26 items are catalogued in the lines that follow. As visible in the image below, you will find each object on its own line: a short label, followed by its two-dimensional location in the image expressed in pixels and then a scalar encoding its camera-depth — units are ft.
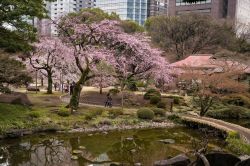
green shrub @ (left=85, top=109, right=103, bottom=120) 87.81
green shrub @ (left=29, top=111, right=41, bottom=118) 81.92
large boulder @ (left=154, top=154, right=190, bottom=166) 50.20
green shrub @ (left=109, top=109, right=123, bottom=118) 93.86
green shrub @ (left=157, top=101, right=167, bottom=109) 111.75
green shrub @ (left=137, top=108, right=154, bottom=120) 94.43
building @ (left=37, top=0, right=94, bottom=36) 449.48
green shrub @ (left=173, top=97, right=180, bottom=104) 121.08
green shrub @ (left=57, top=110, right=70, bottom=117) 87.03
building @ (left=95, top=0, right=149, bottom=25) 389.19
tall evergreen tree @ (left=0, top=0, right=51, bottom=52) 72.84
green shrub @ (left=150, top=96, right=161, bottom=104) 115.34
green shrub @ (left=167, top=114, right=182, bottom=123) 95.76
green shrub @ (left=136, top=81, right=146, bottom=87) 164.65
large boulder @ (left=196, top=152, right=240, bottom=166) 40.40
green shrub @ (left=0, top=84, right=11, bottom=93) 73.97
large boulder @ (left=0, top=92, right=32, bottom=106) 89.15
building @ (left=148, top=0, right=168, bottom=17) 411.07
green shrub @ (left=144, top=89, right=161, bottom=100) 120.47
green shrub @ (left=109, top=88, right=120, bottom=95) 125.29
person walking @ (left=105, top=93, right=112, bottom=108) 107.62
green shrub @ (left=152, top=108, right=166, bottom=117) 99.76
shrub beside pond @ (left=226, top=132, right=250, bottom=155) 60.29
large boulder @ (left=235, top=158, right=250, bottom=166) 35.91
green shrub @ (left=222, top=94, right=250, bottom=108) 112.39
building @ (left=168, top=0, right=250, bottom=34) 274.16
